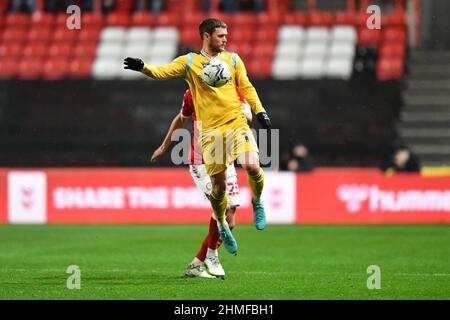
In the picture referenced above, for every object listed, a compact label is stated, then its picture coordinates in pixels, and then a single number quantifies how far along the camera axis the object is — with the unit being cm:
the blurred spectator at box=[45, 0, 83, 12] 2788
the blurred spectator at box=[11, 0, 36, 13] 2817
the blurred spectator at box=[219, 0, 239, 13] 2706
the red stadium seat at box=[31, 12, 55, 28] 2775
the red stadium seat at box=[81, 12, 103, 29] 2741
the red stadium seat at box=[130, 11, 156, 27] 2727
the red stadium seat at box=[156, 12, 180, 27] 2700
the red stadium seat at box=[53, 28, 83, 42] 2702
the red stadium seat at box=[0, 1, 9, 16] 2844
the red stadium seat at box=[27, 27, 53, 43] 2728
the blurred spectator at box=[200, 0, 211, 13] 2742
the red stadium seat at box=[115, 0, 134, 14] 2812
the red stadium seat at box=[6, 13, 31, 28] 2780
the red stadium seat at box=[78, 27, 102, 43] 2695
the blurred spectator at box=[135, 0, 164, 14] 2778
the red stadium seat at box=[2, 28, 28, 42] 2736
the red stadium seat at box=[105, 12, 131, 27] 2742
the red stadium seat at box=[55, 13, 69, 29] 2748
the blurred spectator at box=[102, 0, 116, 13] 2808
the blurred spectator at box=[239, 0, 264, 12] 2727
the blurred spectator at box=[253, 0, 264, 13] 2722
